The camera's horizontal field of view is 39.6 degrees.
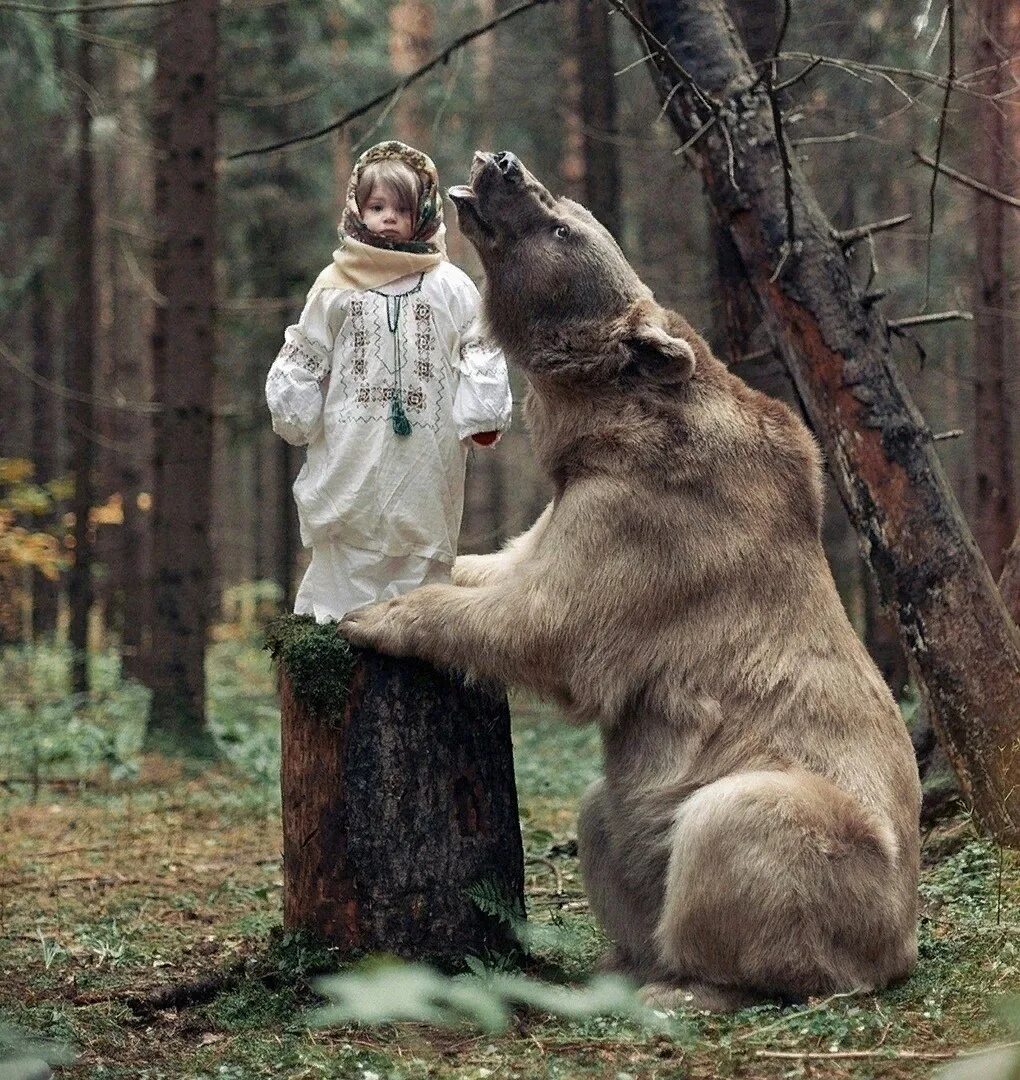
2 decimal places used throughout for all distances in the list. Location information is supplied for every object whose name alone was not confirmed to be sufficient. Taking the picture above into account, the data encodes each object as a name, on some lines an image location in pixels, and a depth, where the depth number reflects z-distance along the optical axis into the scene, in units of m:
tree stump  5.12
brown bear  4.70
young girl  5.18
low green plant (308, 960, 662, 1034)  2.64
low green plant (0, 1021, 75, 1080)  3.13
